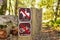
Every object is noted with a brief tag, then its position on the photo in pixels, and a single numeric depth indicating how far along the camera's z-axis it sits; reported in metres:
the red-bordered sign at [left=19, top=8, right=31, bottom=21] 3.11
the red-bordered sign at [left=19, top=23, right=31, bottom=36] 3.12
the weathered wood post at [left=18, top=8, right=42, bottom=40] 3.16
